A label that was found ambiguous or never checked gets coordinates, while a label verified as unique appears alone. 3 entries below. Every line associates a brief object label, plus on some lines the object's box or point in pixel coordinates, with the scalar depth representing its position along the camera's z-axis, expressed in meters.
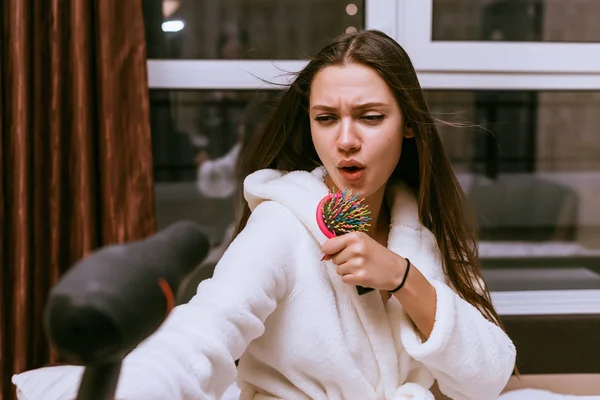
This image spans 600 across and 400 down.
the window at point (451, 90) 1.77
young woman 0.96
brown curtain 1.42
